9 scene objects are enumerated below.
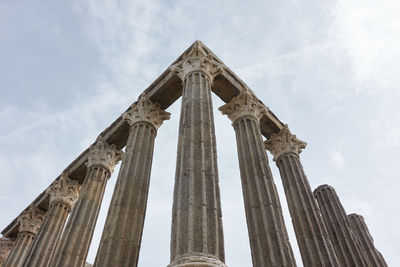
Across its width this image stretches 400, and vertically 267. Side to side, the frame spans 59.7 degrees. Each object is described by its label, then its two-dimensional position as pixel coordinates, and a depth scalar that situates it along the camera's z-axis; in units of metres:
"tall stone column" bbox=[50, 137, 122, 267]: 18.36
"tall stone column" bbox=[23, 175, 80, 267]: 21.56
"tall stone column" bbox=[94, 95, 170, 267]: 14.41
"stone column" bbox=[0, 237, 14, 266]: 30.59
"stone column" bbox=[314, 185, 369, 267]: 20.17
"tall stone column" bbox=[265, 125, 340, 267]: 16.88
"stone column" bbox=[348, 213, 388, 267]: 22.84
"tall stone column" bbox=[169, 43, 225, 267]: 10.04
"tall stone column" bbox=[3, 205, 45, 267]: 27.03
